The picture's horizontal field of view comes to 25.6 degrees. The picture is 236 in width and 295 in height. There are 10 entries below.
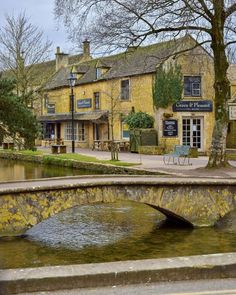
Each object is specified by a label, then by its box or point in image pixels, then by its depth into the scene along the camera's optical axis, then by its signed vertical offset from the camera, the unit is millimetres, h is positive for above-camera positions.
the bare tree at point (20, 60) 42844 +6222
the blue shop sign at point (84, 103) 43625 +2507
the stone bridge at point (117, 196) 12141 -1600
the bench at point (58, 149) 36188 -1166
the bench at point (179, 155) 25562 -1179
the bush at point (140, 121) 35938 +736
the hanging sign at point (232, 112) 22962 +820
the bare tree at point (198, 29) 21188 +4283
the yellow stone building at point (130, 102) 35438 +2294
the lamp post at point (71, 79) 34131 +3502
